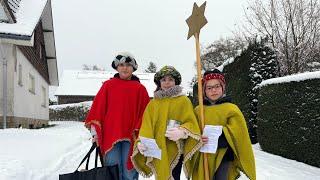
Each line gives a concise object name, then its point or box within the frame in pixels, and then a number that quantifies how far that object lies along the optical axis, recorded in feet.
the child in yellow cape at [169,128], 7.24
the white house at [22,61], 25.22
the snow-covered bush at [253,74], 22.28
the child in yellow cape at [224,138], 6.99
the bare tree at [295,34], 32.90
